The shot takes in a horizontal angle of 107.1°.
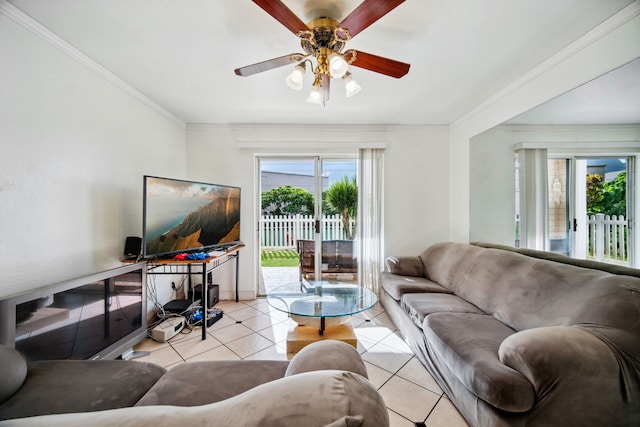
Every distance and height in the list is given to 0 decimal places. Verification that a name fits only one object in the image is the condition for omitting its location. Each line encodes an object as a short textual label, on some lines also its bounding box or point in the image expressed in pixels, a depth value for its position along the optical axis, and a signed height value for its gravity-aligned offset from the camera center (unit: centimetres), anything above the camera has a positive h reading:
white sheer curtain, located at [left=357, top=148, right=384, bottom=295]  326 -5
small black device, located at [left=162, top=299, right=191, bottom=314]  257 -102
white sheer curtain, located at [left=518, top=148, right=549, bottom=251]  198 +12
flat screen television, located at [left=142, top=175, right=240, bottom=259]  209 -3
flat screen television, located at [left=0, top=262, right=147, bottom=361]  118 -63
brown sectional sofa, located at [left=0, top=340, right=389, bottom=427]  48 -61
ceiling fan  110 +94
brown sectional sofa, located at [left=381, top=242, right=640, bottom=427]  102 -70
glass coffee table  186 -81
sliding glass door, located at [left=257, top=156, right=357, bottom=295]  340 -1
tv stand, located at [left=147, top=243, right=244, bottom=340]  216 -57
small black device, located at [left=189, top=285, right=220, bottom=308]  282 -99
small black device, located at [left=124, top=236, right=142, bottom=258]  209 -29
